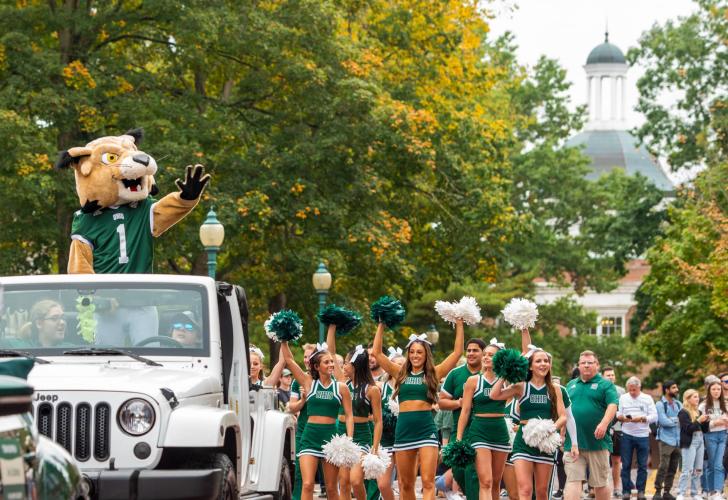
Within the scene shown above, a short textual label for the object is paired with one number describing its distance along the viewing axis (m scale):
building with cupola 98.94
